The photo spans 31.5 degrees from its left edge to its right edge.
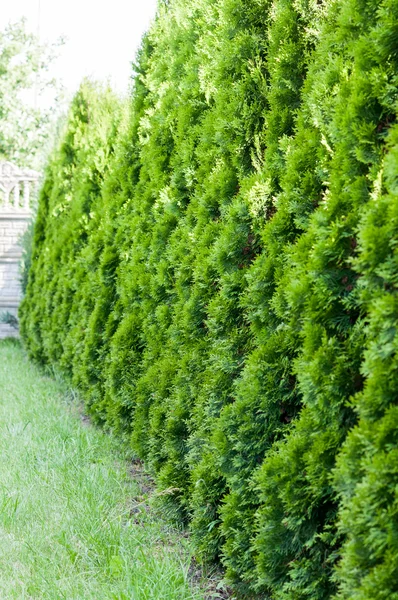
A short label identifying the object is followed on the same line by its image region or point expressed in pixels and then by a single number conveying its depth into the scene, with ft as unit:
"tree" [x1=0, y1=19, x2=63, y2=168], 97.14
